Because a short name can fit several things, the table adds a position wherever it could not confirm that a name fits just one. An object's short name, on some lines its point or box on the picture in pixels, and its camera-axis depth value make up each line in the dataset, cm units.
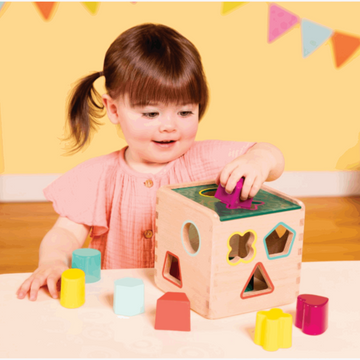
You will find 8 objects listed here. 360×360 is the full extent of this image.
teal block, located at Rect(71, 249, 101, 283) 151
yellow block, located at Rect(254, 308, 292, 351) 132
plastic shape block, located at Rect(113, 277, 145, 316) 140
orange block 136
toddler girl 163
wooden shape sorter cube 137
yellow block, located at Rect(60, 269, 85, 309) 142
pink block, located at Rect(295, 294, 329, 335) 135
